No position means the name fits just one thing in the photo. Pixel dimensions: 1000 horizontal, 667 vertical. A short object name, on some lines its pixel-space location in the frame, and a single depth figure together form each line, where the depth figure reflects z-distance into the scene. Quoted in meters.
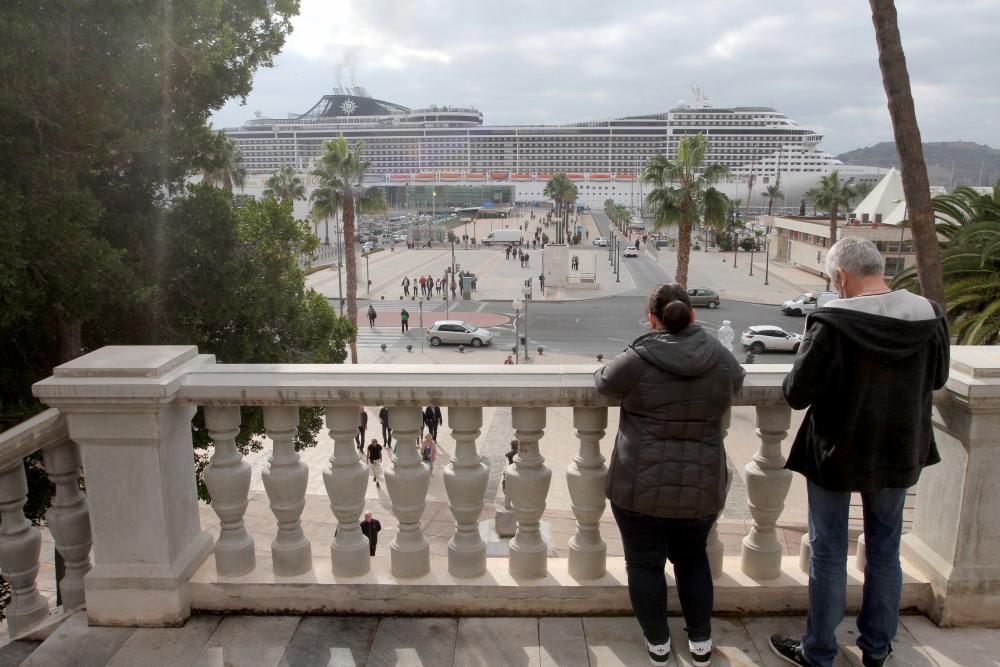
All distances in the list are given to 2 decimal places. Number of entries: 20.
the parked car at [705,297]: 38.94
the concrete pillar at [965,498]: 2.56
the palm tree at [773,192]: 84.19
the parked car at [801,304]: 36.75
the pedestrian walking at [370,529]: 8.59
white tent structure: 42.12
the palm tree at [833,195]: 48.62
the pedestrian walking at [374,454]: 11.50
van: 81.18
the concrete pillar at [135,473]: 2.55
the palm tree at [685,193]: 26.47
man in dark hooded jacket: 2.24
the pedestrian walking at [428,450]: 13.10
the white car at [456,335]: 30.38
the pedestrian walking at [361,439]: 14.70
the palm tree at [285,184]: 55.76
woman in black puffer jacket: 2.28
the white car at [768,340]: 27.78
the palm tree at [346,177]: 28.84
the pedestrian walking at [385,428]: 13.09
